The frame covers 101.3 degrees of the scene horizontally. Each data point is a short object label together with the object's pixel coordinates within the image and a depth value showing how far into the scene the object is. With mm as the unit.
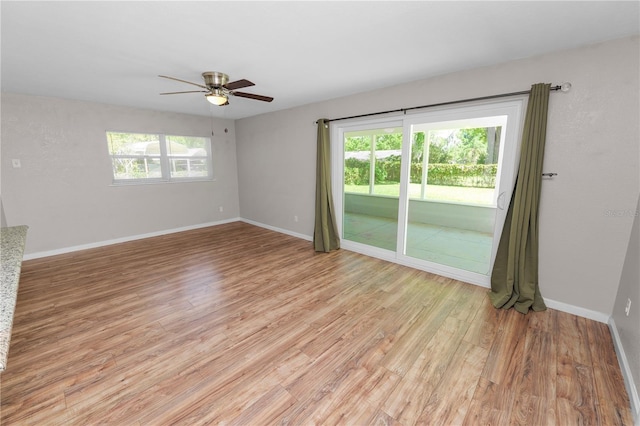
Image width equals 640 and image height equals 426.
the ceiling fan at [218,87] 2783
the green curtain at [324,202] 4207
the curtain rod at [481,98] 2349
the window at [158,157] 4727
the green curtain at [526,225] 2432
